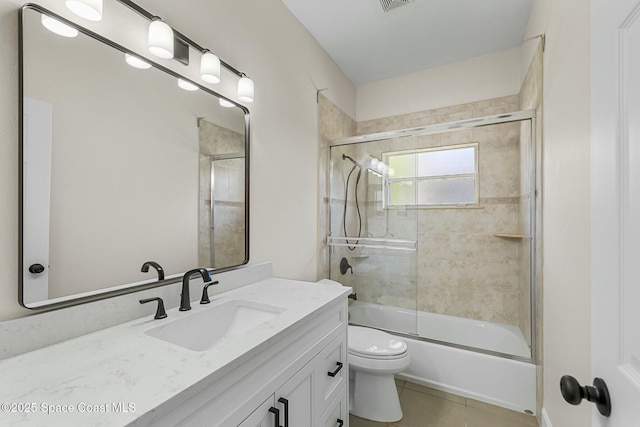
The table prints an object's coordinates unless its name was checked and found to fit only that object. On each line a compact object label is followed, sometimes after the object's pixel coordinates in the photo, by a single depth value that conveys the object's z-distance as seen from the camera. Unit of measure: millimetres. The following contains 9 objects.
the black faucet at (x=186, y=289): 1141
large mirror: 849
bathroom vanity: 558
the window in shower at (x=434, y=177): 2502
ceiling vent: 1922
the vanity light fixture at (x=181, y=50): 1097
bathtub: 1893
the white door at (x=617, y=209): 497
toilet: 1751
